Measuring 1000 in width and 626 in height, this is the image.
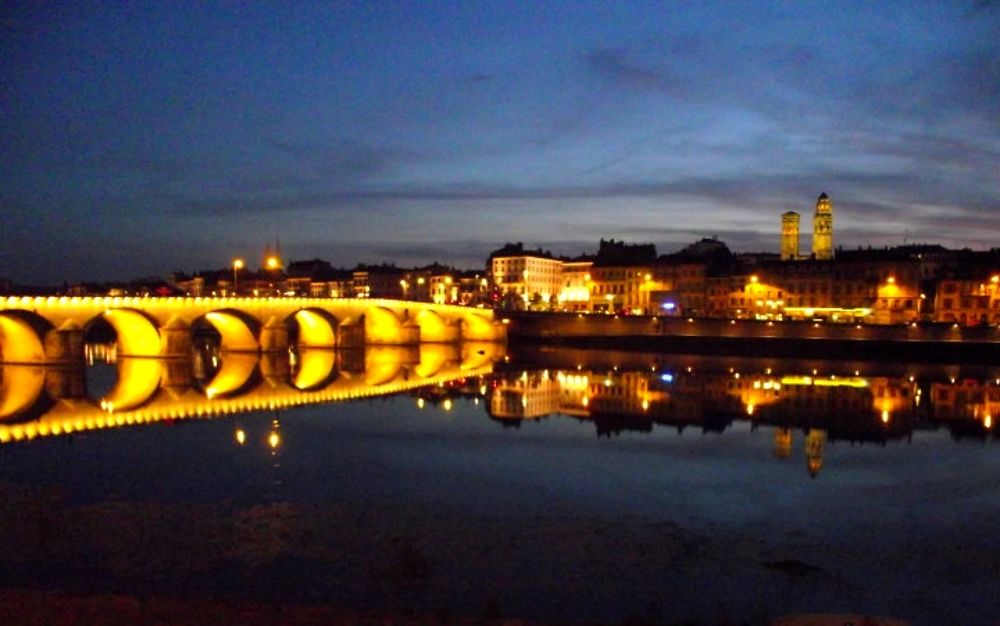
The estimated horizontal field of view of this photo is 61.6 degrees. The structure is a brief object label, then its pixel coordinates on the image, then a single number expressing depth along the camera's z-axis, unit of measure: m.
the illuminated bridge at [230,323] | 37.53
